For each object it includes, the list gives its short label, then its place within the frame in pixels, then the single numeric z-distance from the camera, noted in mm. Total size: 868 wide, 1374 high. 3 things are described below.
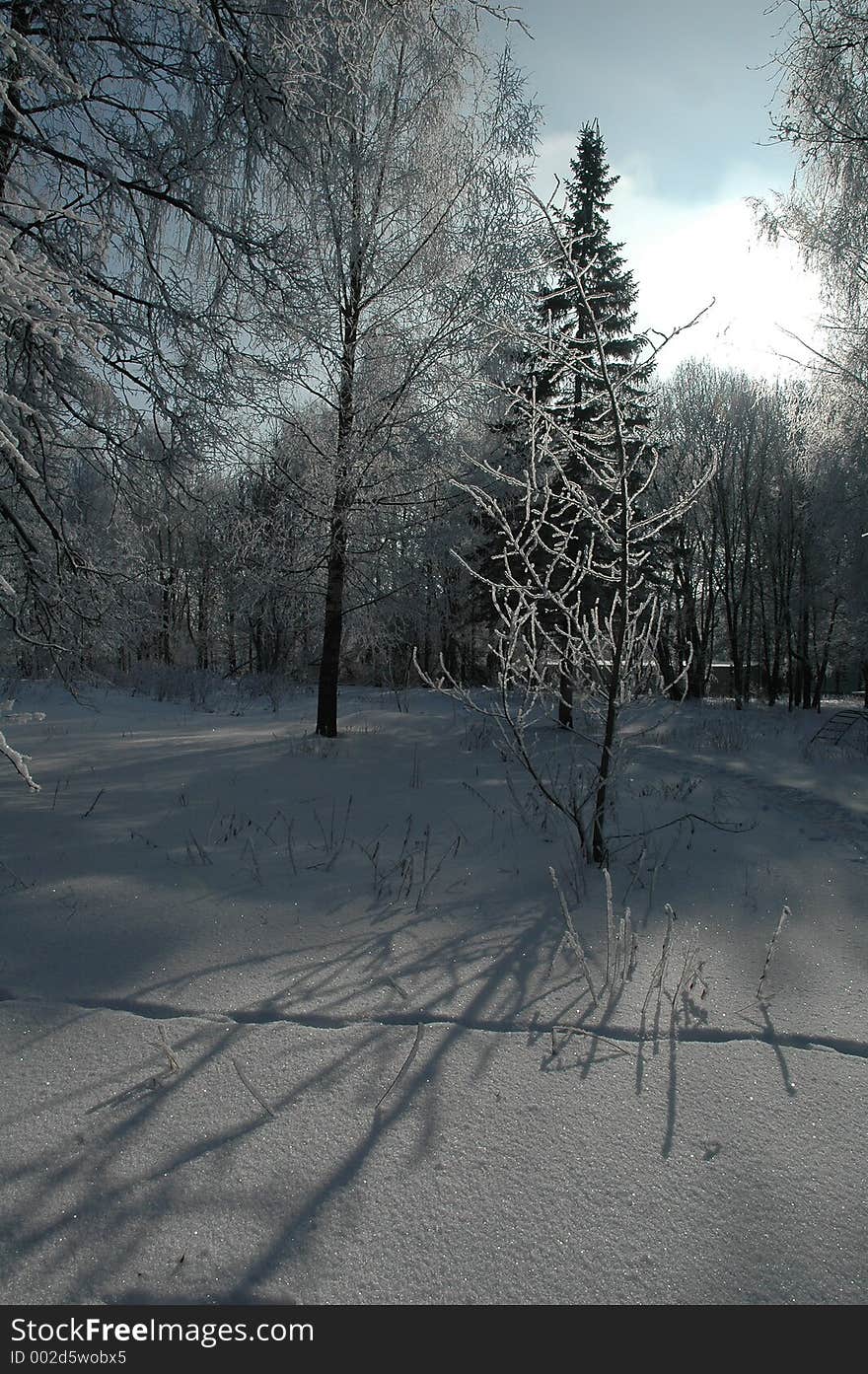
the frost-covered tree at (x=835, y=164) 5969
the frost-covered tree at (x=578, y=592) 3111
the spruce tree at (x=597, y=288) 12570
